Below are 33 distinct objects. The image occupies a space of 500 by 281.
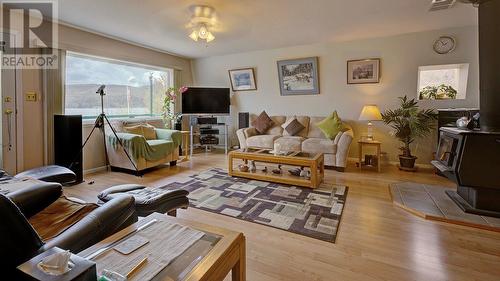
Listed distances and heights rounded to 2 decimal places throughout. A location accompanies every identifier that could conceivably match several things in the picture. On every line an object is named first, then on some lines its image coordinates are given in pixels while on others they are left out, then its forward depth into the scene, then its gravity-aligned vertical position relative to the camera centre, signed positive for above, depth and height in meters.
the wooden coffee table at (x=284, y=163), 3.26 -0.39
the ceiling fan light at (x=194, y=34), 3.41 +1.40
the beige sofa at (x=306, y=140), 4.16 -0.10
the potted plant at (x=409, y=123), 4.03 +0.19
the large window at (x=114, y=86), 4.02 +0.92
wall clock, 4.01 +1.49
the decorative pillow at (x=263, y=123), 5.26 +0.25
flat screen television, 5.53 +0.77
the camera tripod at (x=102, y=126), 3.80 +0.13
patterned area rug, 2.32 -0.78
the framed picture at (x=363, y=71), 4.54 +1.20
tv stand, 5.64 +0.15
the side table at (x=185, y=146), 5.15 -0.25
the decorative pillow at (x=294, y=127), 4.98 +0.16
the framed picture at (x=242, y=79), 5.70 +1.31
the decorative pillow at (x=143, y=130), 4.33 +0.07
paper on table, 0.92 -0.50
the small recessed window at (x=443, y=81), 4.07 +0.94
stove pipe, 2.42 +0.72
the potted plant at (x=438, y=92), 4.18 +0.74
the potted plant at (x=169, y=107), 5.36 +0.61
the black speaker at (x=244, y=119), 5.69 +0.35
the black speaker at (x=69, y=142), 3.51 -0.12
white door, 3.13 +0.20
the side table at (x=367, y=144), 4.14 -0.19
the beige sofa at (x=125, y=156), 3.94 -0.38
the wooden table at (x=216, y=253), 0.97 -0.52
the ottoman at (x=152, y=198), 1.76 -0.49
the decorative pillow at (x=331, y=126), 4.51 +0.17
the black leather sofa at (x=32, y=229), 0.75 -0.39
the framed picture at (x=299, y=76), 5.04 +1.24
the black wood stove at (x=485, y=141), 2.38 -0.06
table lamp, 4.26 +0.37
